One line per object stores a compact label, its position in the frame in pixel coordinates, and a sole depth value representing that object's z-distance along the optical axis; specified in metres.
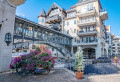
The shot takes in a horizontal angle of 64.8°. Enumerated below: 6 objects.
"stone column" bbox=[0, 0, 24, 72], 7.92
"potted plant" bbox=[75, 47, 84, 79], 7.57
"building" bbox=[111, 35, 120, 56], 74.07
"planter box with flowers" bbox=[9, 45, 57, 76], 6.43
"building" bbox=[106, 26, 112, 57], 51.84
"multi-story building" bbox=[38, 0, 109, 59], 26.69
